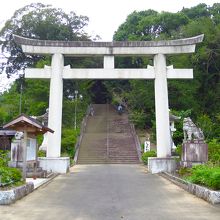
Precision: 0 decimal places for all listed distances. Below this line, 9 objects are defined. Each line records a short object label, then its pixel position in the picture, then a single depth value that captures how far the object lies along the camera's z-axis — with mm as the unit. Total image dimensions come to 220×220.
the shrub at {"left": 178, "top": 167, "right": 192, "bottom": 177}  15670
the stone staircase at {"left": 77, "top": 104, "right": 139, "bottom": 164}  29031
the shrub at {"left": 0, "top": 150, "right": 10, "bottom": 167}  16875
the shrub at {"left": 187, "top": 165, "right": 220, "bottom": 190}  9723
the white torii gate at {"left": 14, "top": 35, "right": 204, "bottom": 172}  19938
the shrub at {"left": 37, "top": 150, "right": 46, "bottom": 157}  25181
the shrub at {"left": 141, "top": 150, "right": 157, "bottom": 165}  26438
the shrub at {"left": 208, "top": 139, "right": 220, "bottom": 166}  20266
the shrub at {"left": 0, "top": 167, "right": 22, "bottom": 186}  10538
